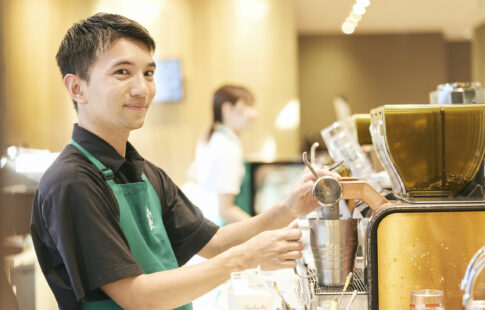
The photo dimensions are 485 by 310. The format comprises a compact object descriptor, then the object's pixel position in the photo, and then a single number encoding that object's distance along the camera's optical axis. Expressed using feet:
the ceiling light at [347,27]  21.66
